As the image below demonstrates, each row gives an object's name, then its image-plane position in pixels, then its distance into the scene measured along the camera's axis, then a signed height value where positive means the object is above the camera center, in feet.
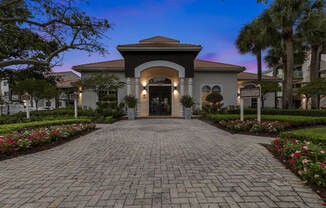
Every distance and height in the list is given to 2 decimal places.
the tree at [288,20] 35.63 +23.11
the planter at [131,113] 41.68 -2.21
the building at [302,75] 75.00 +17.23
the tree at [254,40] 40.01 +22.42
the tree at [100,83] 40.63 +7.21
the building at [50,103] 52.02 +1.72
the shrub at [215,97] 38.24 +2.34
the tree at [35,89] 39.75 +5.55
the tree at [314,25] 35.37 +21.47
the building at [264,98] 57.18 +2.98
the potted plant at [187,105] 41.98 +0.14
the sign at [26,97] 30.45 +2.21
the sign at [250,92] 23.82 +2.44
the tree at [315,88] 41.63 +5.33
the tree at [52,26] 20.65 +14.10
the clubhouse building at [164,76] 43.91 +10.68
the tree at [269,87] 49.24 +6.55
